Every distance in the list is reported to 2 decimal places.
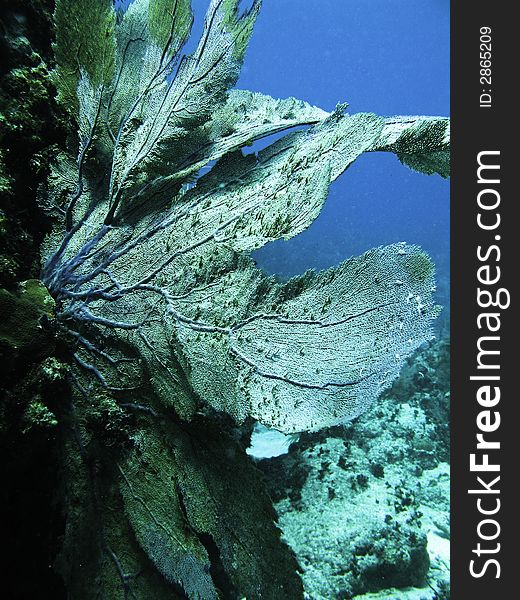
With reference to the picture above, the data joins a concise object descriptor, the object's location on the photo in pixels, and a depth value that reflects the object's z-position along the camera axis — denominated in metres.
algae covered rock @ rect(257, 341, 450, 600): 1.41
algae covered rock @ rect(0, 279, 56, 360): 0.78
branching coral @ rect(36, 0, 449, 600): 0.86
